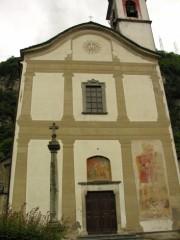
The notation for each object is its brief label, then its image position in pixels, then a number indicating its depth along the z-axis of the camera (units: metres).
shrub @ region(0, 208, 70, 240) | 4.77
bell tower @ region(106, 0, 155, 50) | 13.19
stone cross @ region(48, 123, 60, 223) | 5.63
